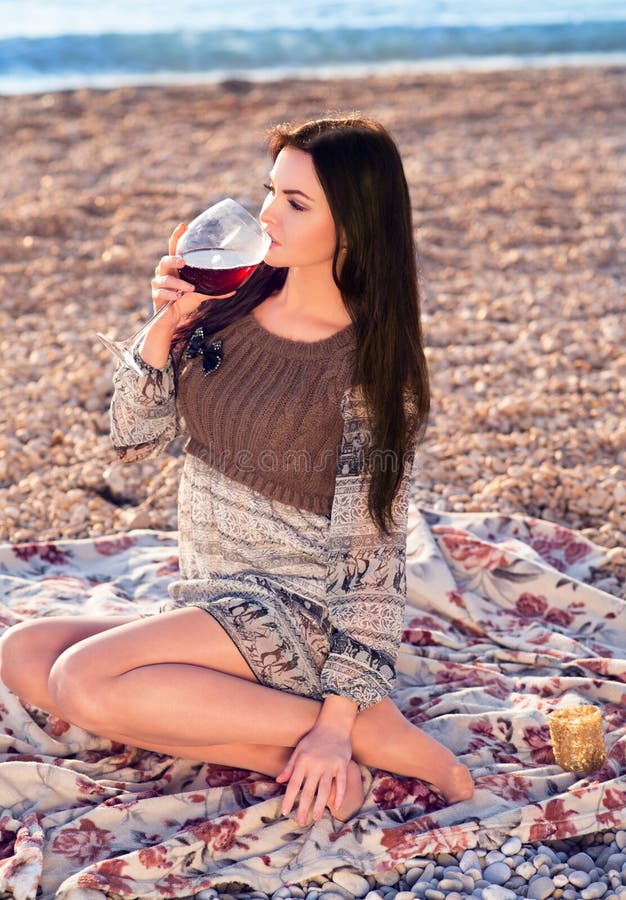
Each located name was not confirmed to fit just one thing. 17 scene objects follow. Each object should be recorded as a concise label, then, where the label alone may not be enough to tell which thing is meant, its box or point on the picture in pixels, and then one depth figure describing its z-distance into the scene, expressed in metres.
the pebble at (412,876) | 2.59
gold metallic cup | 2.83
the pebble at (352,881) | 2.54
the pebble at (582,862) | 2.62
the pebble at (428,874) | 2.57
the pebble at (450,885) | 2.52
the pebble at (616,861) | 2.61
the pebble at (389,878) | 2.58
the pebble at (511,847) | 2.64
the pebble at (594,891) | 2.50
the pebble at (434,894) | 2.49
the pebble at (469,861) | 2.61
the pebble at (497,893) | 2.49
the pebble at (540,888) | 2.53
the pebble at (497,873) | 2.57
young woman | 2.69
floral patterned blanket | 2.58
